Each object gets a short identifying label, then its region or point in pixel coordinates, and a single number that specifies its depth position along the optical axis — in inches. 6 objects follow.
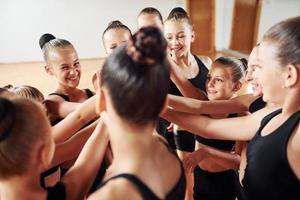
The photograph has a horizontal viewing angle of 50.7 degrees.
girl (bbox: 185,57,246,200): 67.1
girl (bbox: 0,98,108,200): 32.3
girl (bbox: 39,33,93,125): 68.3
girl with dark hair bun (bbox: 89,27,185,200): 28.9
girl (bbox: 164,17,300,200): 37.2
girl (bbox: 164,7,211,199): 76.9
